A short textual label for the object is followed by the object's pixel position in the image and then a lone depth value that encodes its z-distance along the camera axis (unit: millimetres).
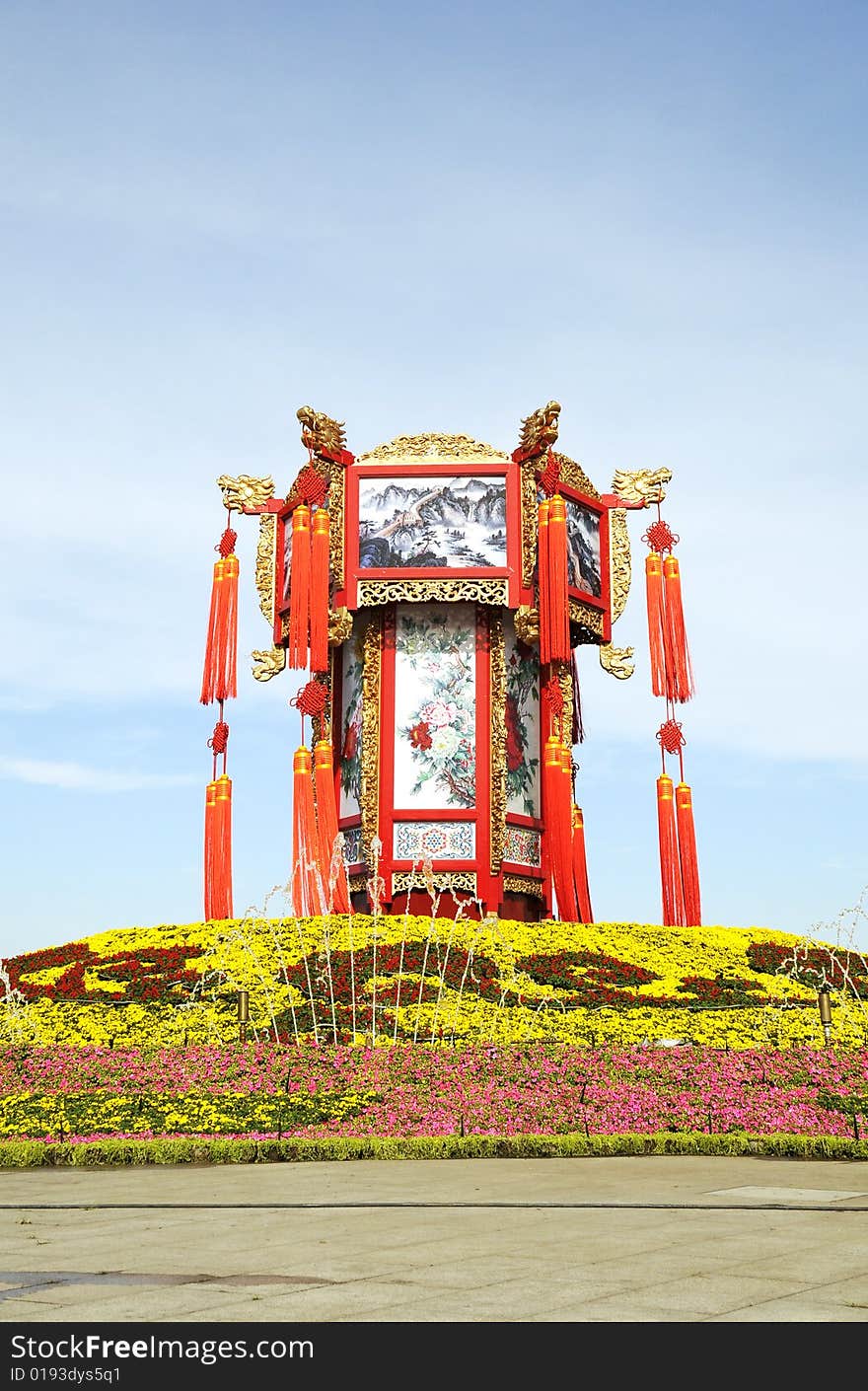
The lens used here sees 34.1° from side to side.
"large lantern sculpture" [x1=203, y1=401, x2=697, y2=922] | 27719
